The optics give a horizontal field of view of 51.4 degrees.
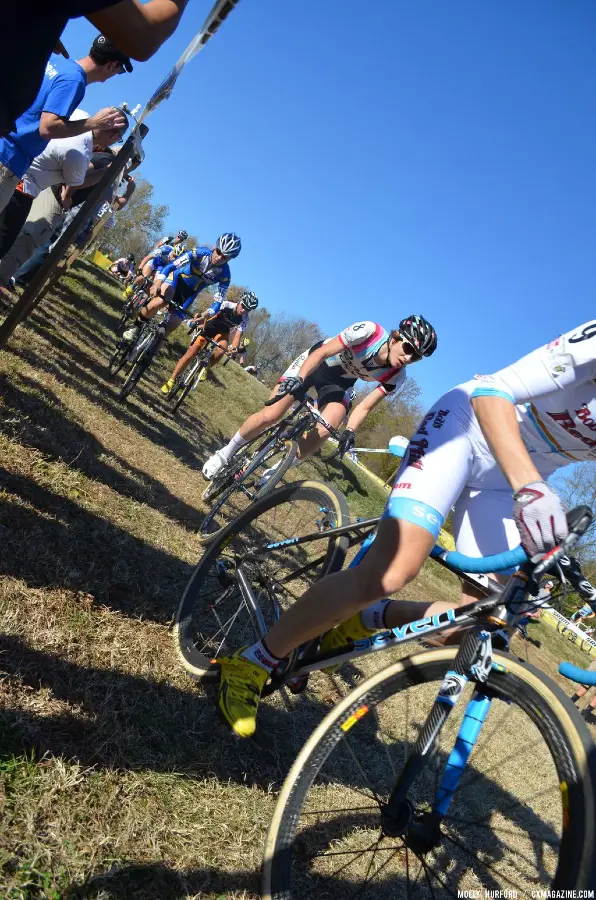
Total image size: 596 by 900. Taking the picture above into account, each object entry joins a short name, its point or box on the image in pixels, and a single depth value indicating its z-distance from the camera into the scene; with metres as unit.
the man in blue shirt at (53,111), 3.53
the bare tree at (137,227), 63.59
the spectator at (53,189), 4.59
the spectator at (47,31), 1.62
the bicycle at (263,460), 5.49
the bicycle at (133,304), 12.87
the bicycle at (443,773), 1.75
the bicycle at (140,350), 7.91
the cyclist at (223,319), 12.59
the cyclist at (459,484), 2.36
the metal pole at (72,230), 4.47
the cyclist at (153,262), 14.41
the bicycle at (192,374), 10.60
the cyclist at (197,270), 10.48
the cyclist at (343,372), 5.18
